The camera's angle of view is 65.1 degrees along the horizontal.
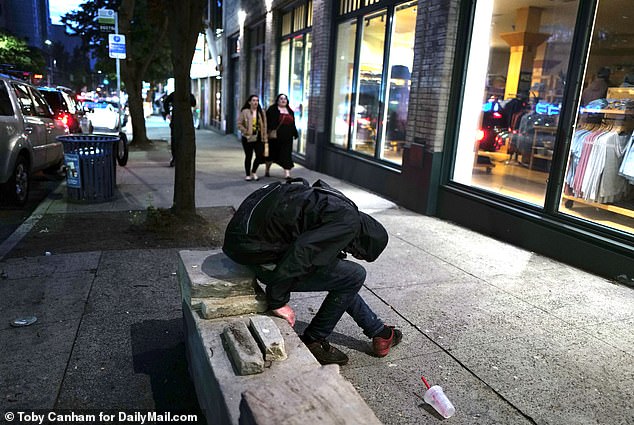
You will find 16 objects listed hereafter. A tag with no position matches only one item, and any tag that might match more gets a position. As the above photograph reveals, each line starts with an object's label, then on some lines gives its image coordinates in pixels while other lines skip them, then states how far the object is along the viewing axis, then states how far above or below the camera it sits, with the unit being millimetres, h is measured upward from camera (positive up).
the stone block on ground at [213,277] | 3031 -1148
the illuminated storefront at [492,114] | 5887 -157
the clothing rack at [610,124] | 5867 -158
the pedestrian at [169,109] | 11455 -591
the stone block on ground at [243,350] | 2424 -1274
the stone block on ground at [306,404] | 1900 -1205
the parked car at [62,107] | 11385 -578
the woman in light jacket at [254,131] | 10094 -776
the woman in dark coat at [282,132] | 10281 -776
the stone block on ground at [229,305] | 2959 -1268
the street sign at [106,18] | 13484 +1758
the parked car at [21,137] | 7453 -912
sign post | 12789 +1237
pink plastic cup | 2943 -1754
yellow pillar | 7629 +883
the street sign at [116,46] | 12766 +981
